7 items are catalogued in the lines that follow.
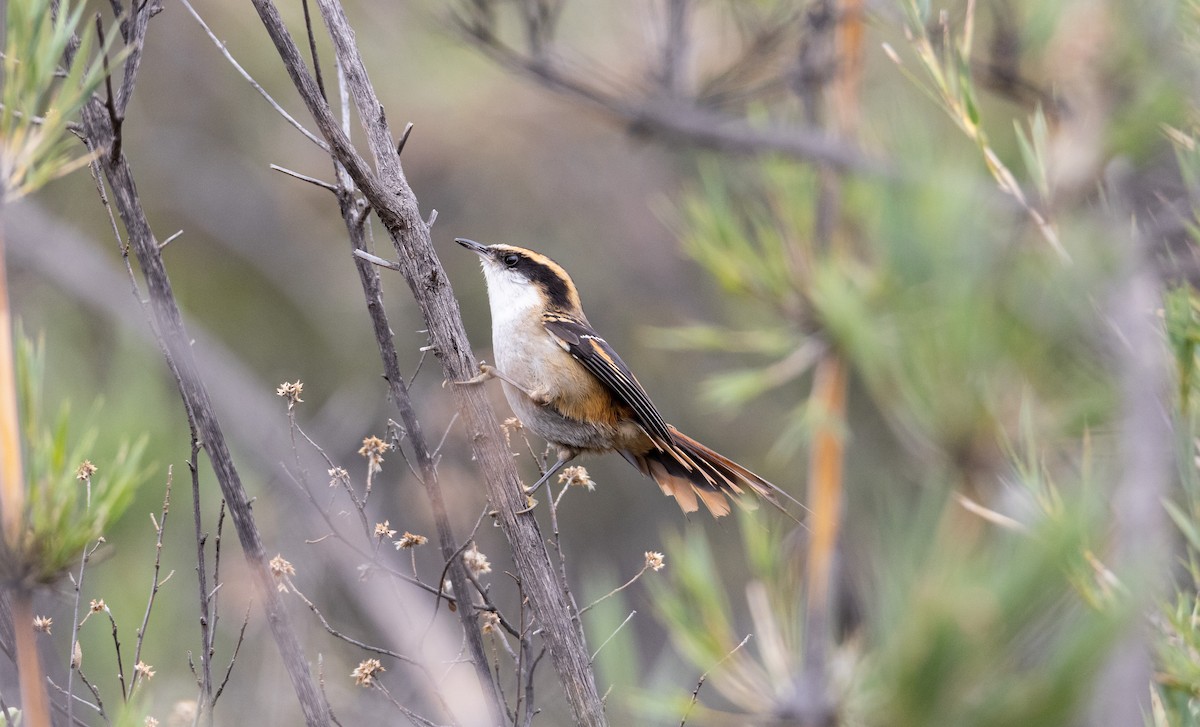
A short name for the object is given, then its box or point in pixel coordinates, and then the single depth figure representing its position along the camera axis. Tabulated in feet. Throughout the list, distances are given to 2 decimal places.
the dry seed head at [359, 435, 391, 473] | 16.97
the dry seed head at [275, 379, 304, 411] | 16.17
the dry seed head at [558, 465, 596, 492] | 19.04
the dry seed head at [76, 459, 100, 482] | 12.91
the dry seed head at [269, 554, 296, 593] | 15.79
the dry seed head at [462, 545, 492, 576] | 17.08
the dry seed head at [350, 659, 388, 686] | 15.53
